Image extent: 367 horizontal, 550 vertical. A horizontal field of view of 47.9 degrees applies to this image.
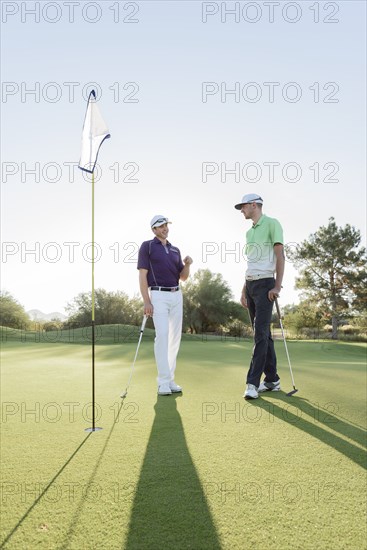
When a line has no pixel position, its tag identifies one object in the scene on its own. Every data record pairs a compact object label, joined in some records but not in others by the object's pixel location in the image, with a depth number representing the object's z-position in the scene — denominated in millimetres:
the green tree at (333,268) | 38656
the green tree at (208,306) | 43344
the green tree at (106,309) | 40062
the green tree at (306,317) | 39719
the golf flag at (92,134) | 3938
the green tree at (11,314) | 40562
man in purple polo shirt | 5172
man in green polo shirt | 4762
